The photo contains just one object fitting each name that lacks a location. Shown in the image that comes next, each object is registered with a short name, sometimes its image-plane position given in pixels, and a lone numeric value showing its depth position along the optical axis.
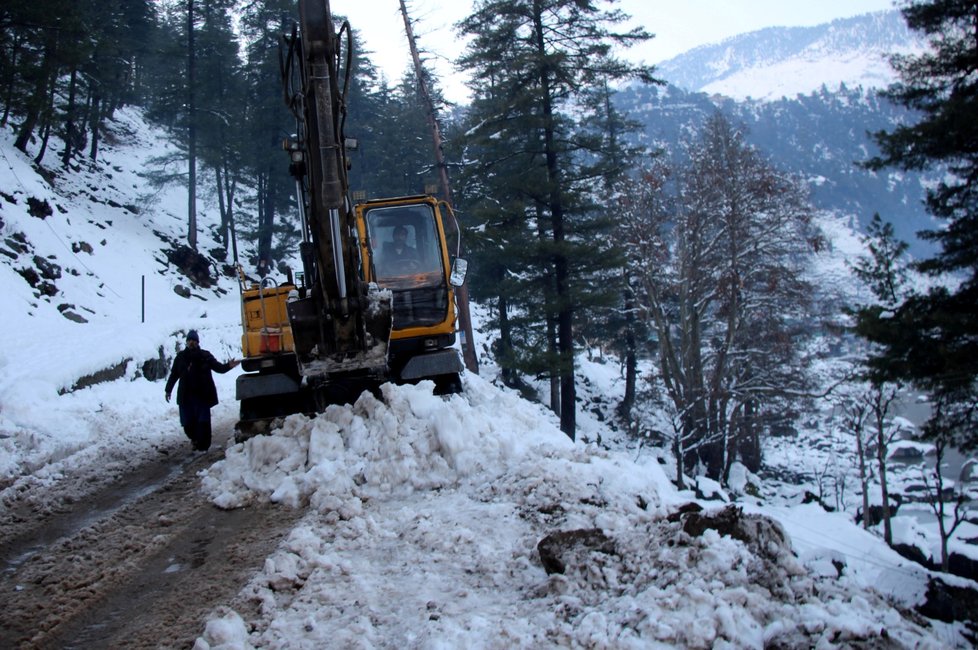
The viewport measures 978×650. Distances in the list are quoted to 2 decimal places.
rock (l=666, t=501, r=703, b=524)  4.47
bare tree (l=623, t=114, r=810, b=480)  19.05
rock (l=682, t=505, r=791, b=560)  3.75
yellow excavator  5.86
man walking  8.44
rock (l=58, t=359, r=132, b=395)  12.19
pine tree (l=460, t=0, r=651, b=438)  17.27
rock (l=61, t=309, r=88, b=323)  18.36
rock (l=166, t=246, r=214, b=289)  27.80
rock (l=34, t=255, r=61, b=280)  19.62
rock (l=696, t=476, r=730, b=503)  15.15
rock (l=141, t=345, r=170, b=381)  14.75
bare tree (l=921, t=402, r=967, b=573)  11.69
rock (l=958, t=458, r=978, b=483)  23.95
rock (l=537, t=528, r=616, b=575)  4.05
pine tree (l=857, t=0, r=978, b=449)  10.56
